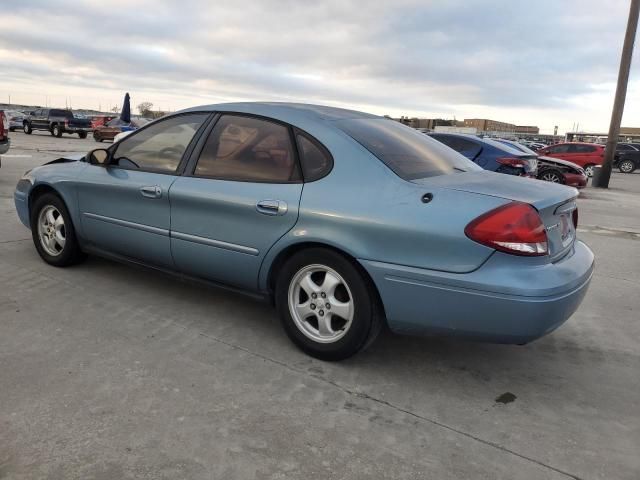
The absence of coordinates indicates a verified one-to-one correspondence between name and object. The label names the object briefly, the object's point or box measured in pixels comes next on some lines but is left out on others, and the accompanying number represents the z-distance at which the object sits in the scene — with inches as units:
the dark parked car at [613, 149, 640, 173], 1147.9
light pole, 645.3
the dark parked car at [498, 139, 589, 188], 572.3
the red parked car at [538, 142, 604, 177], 889.5
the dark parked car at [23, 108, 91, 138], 1133.7
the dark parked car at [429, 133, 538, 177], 394.6
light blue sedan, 105.5
